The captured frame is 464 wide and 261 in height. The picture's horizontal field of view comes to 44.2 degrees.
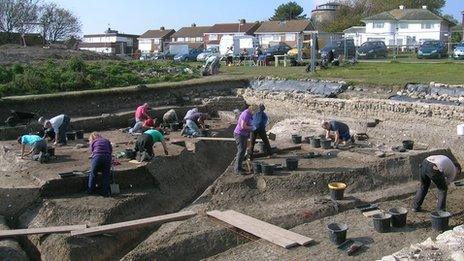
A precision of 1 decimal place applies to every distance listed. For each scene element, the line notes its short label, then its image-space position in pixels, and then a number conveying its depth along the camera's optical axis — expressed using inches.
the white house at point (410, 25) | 1989.4
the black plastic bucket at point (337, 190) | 465.1
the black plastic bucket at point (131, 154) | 602.2
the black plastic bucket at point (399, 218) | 393.4
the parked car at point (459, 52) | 1180.3
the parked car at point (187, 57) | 1684.3
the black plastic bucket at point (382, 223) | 386.3
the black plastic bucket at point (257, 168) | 537.0
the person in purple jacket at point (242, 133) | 524.4
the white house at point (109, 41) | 2679.9
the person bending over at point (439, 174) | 386.3
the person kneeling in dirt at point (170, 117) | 830.5
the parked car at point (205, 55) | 1655.8
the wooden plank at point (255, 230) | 373.2
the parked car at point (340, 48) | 1284.3
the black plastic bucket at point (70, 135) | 743.7
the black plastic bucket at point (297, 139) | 674.2
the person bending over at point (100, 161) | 496.4
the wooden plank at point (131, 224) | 420.5
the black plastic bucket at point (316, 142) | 644.1
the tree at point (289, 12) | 3142.2
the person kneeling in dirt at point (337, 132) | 639.1
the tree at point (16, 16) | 2142.0
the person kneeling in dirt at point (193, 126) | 738.2
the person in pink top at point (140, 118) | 762.2
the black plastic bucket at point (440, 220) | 379.9
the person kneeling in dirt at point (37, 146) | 593.3
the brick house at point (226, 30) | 2711.6
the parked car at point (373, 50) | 1318.9
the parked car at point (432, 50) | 1258.0
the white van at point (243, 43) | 1566.2
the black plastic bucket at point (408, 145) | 617.0
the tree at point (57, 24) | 2431.1
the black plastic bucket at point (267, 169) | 528.1
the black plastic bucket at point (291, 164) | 543.8
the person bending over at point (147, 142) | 579.8
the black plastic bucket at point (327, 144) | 634.2
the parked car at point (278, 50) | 1437.5
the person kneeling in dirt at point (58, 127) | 680.5
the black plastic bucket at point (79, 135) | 756.6
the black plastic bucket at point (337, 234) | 369.4
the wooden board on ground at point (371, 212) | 423.8
